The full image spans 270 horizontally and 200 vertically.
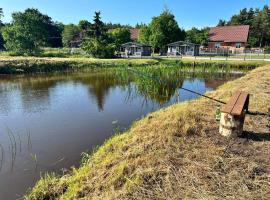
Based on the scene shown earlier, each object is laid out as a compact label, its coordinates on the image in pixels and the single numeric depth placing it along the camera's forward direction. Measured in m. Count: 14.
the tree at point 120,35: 33.31
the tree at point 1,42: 37.49
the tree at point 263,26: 42.29
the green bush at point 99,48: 25.94
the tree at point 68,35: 43.80
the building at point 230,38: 33.46
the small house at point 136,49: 29.58
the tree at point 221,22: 58.08
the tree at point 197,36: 34.60
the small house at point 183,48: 29.77
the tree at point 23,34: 27.70
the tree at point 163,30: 31.01
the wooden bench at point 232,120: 3.82
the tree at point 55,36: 46.00
